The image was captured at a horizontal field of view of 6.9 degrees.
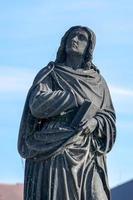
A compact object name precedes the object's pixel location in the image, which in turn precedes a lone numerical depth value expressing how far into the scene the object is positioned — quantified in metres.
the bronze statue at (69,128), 14.23
